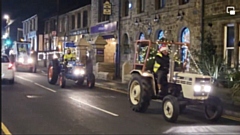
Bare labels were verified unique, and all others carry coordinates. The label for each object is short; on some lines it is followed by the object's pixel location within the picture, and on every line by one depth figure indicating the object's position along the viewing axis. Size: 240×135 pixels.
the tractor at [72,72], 21.82
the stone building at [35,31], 58.81
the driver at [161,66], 12.66
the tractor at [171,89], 11.83
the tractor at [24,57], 38.27
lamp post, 75.26
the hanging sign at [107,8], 32.06
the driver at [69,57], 22.93
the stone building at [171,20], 21.11
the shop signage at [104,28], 32.97
